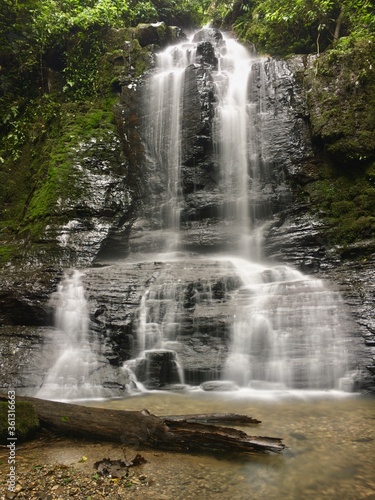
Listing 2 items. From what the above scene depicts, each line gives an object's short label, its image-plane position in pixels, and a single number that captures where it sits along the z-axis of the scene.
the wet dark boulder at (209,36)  17.73
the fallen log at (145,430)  3.69
